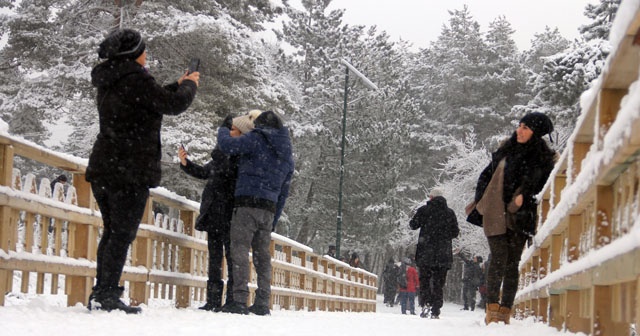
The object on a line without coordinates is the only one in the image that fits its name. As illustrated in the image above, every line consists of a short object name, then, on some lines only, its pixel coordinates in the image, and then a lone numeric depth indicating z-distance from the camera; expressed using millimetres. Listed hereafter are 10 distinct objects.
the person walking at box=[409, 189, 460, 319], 12750
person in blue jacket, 7789
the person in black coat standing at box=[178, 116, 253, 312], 8180
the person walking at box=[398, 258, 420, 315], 27875
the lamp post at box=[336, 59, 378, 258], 26547
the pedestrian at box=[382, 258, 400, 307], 35544
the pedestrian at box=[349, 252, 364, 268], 31719
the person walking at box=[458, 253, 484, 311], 30781
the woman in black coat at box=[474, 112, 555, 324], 7352
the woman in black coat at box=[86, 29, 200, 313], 5965
